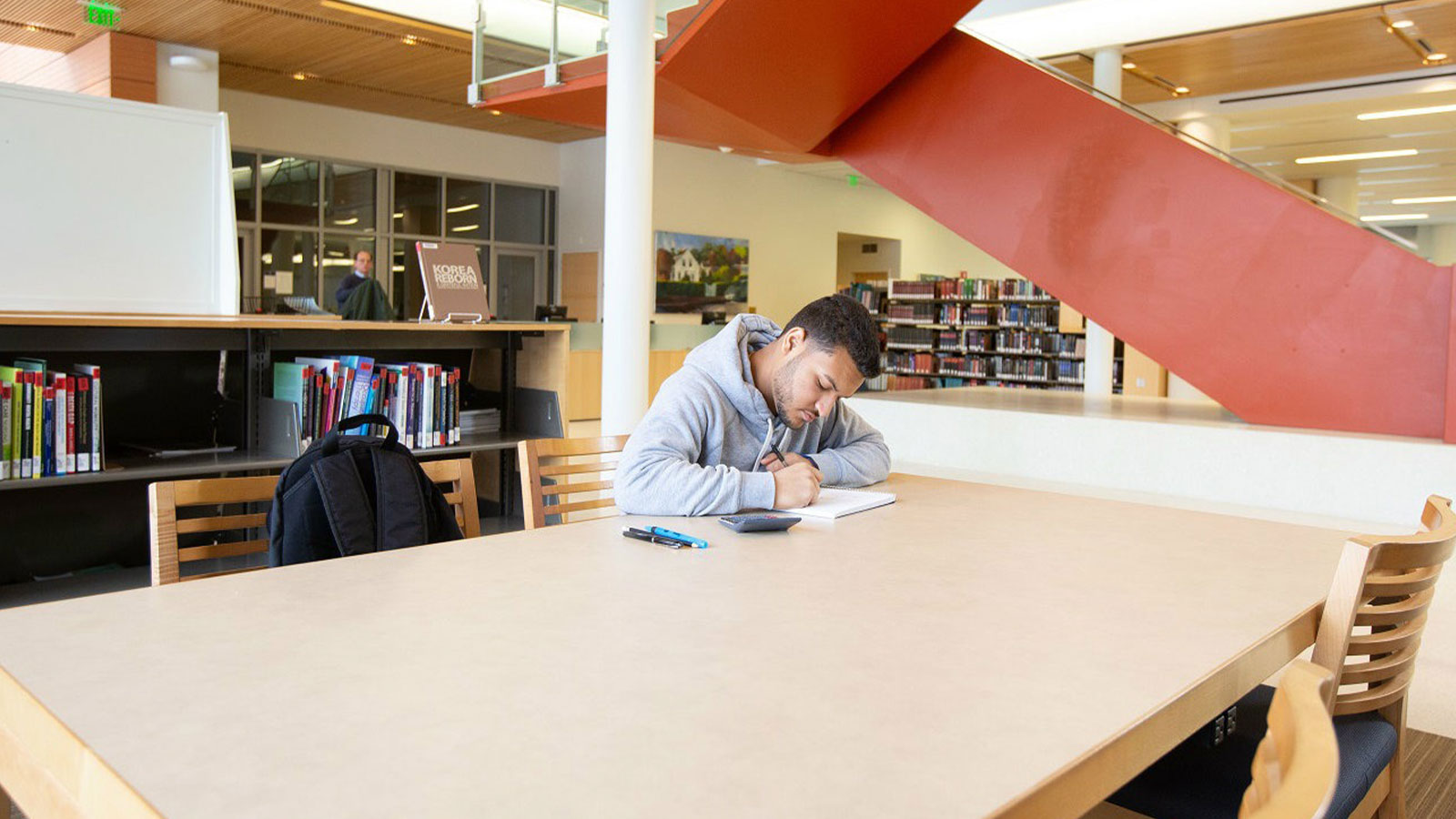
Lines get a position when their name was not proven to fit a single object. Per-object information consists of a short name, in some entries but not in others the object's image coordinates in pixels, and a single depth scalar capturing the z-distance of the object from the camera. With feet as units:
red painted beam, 13.64
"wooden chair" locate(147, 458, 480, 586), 5.43
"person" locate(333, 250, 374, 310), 30.55
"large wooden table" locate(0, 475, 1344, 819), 2.63
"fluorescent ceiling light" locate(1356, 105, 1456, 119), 31.49
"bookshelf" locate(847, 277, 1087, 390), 38.14
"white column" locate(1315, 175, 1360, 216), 44.55
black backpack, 6.13
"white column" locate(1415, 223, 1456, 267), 64.90
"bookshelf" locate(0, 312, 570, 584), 9.89
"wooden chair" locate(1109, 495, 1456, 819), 4.57
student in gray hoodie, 6.40
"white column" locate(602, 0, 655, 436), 14.71
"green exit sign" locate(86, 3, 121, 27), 25.99
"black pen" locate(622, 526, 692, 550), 5.53
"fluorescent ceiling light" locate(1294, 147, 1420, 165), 38.96
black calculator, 5.86
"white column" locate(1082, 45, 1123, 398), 28.78
